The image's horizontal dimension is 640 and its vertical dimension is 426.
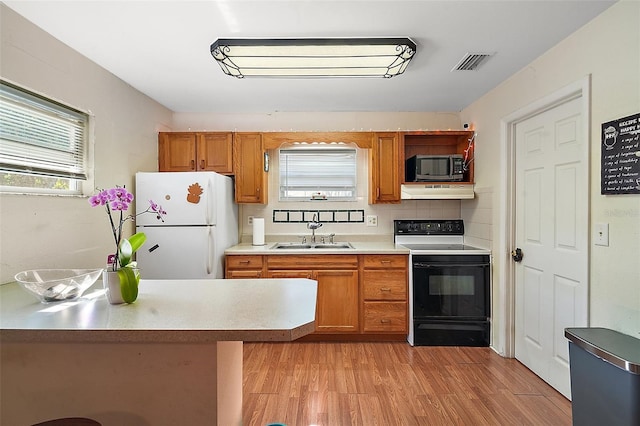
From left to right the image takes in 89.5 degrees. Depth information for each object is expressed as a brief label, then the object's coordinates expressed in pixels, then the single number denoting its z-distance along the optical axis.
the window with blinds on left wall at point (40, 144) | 1.85
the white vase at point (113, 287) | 1.37
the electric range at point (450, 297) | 3.07
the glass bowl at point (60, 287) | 1.41
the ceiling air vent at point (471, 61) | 2.33
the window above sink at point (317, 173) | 3.77
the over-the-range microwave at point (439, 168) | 3.39
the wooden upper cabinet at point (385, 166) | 3.49
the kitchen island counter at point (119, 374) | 1.24
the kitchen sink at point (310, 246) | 3.49
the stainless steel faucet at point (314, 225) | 3.63
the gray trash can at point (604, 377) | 1.39
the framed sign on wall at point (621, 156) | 1.63
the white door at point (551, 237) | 2.09
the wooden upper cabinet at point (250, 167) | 3.47
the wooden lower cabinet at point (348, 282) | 3.17
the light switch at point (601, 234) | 1.81
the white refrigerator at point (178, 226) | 2.90
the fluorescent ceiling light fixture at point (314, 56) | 2.06
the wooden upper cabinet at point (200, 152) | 3.46
